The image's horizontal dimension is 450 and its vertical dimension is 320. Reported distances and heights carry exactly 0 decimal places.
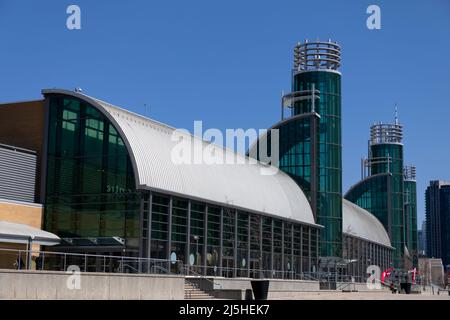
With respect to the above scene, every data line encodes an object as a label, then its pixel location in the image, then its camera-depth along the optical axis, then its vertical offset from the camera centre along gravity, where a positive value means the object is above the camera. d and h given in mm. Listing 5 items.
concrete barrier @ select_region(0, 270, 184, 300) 29406 -532
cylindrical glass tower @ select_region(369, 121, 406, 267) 131112 +19570
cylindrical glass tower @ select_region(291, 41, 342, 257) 83500 +16629
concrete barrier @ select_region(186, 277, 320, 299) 45219 -669
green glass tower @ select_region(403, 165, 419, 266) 160000 +14221
